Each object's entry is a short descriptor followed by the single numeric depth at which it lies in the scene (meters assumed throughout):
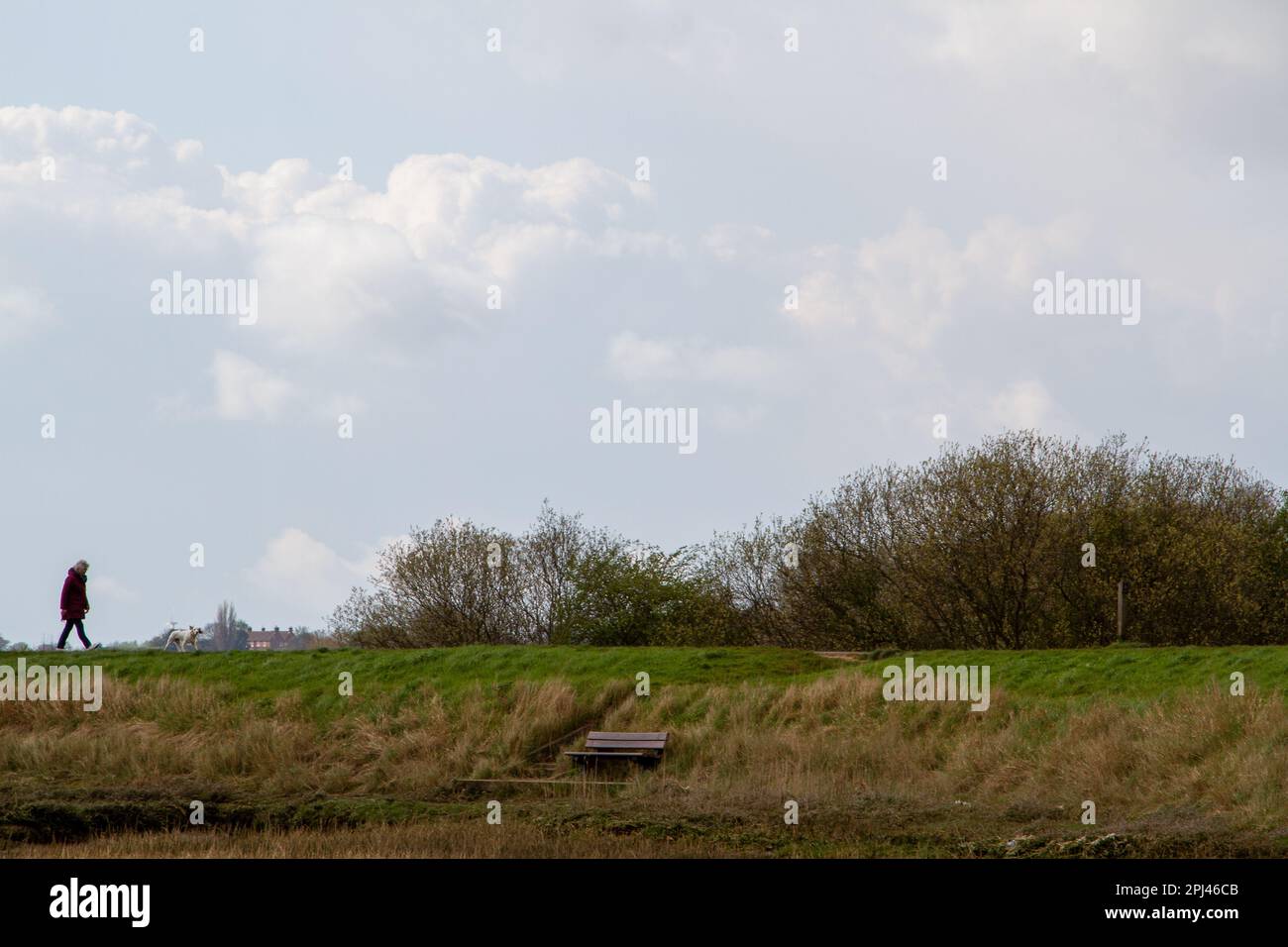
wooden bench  23.39
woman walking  31.28
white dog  36.25
